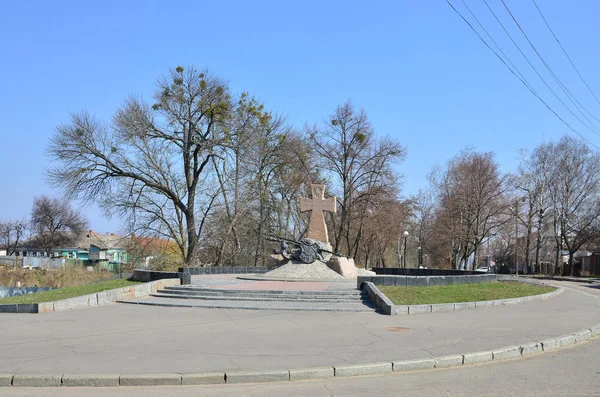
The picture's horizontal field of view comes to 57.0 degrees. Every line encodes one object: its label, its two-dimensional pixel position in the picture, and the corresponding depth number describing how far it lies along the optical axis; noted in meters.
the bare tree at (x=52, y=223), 85.69
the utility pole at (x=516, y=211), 49.41
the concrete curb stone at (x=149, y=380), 7.42
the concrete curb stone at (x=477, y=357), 8.90
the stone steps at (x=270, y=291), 17.75
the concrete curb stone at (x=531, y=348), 9.70
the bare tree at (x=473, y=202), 48.97
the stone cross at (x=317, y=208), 26.80
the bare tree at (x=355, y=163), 43.47
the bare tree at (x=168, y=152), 33.03
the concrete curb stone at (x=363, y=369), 8.00
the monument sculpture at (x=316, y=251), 24.48
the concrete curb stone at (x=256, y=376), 7.58
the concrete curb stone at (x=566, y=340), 10.60
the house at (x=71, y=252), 93.91
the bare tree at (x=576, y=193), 52.47
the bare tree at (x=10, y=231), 87.62
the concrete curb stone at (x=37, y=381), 7.40
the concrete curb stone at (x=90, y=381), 7.38
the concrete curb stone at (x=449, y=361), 8.63
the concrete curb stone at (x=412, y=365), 8.31
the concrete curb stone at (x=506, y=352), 9.28
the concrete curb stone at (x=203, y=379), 7.46
